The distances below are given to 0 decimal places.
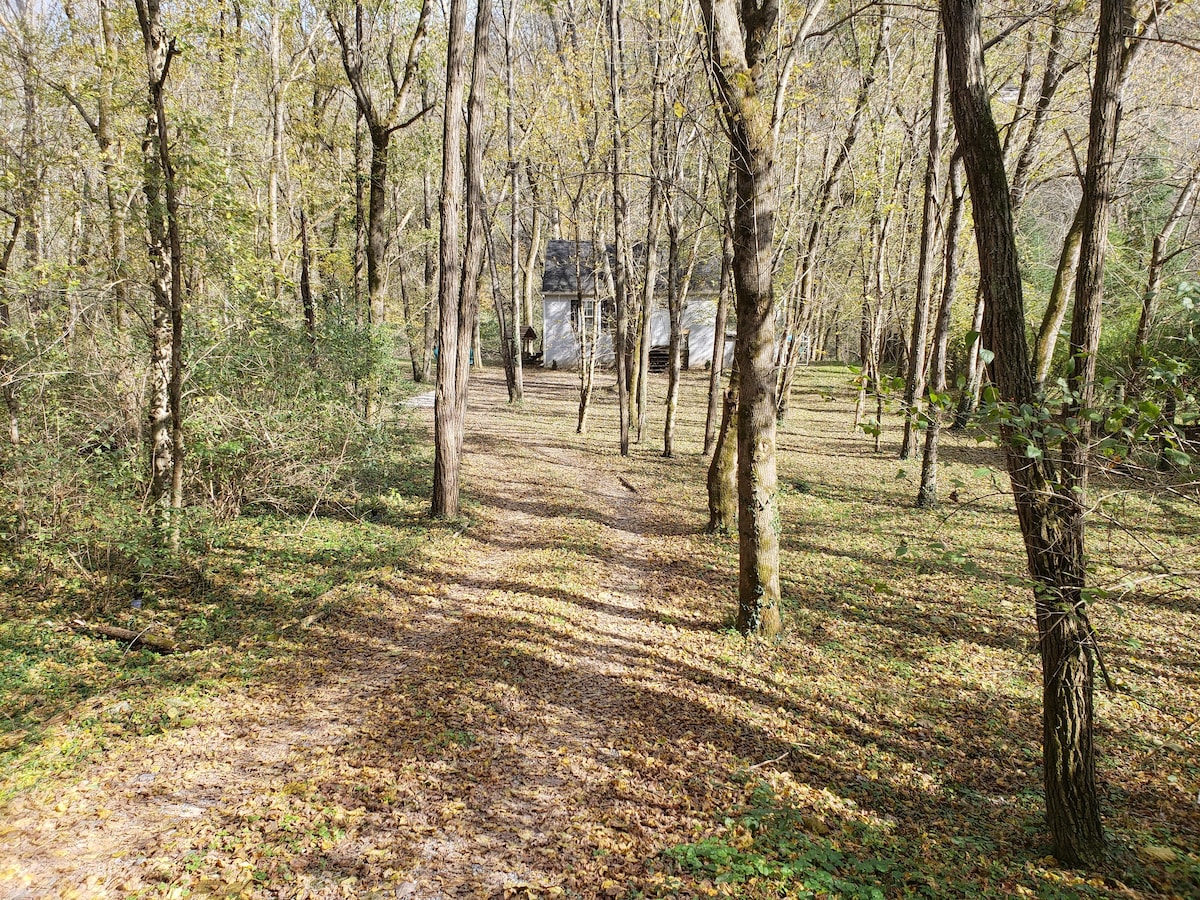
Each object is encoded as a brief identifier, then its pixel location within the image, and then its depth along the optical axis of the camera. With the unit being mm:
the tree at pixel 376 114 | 12477
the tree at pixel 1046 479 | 3490
